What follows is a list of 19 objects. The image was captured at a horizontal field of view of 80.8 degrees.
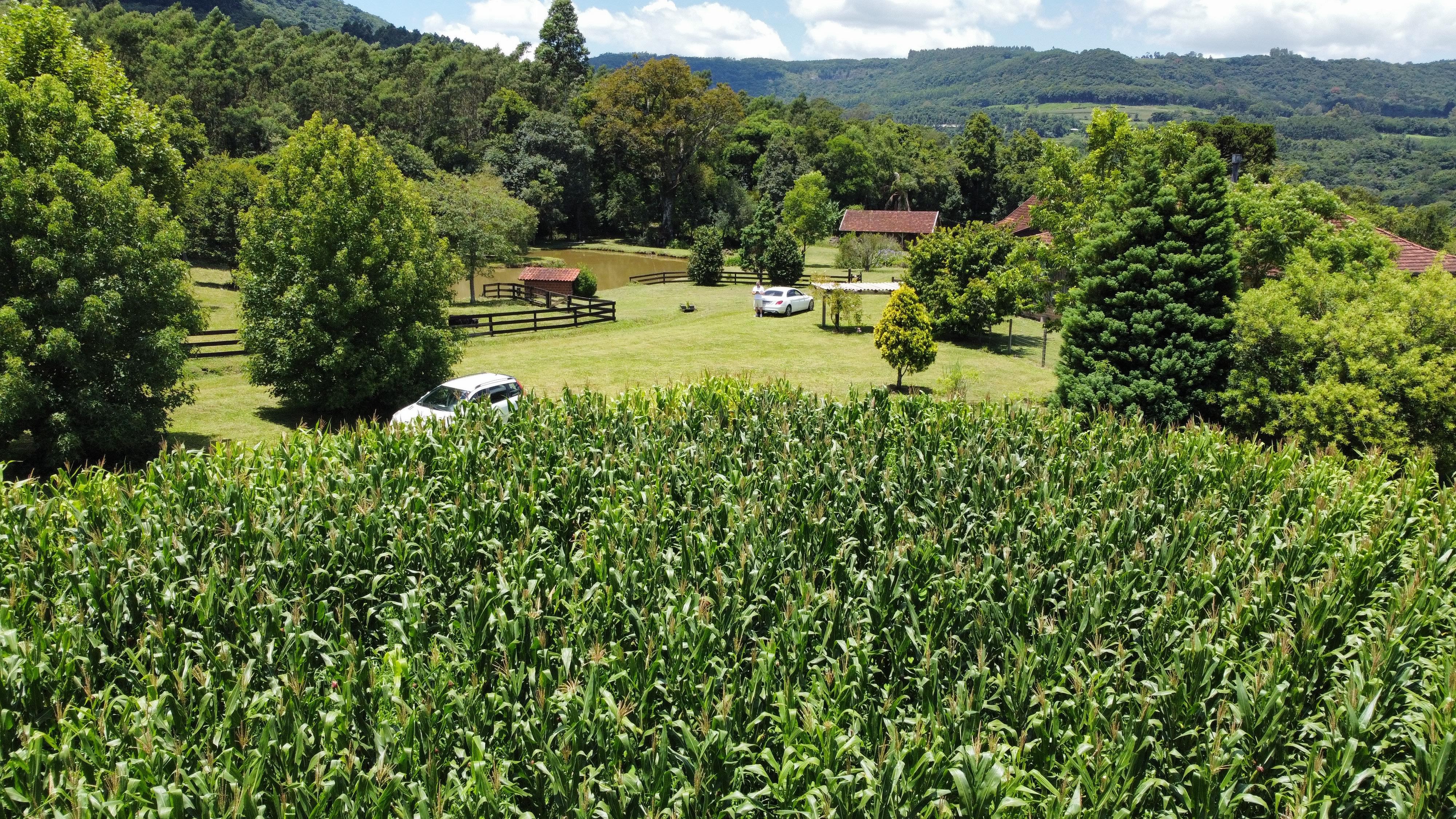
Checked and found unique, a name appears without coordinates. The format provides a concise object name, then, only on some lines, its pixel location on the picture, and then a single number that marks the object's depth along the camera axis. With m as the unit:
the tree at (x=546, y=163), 66.00
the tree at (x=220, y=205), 42.75
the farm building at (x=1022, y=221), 49.59
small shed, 42.50
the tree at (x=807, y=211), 59.75
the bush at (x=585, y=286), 43.25
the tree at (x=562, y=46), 86.50
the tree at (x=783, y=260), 46.66
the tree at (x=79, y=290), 15.63
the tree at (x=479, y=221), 39.59
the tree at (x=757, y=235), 55.68
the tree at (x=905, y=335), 25.72
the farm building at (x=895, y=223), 68.19
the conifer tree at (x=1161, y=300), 21.77
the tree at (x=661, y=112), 70.00
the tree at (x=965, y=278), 33.66
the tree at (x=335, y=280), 20.36
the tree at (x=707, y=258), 48.34
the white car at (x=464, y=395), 18.69
